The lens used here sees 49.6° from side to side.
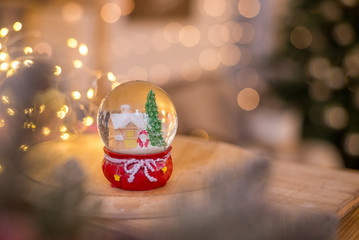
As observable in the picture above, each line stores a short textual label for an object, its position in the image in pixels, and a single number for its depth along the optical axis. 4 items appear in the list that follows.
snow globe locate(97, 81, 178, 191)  0.79
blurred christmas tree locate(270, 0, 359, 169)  2.92
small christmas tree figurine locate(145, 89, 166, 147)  0.80
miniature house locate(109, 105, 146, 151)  0.80
